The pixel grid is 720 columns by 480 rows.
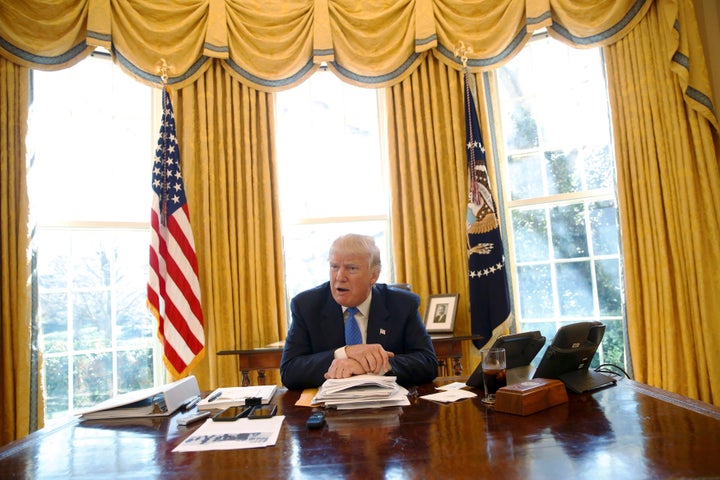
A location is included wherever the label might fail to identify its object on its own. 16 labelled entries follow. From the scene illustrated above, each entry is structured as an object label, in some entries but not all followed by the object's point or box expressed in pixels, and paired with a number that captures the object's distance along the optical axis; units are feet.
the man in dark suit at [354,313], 6.34
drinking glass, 4.49
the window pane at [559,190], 11.25
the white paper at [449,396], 4.66
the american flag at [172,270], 9.94
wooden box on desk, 3.97
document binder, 4.72
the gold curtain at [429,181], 11.32
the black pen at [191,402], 4.98
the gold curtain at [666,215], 9.66
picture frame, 10.28
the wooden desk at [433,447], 2.85
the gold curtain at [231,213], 10.93
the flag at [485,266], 10.64
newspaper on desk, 3.58
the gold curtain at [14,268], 9.31
